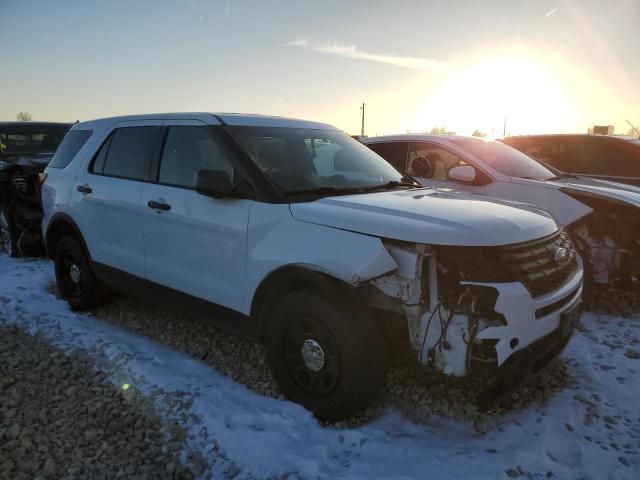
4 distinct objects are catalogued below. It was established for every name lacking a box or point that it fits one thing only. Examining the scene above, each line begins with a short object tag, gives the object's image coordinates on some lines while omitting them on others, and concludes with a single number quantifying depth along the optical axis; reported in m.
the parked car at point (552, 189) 4.70
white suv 2.57
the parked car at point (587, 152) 7.44
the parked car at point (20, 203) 6.75
